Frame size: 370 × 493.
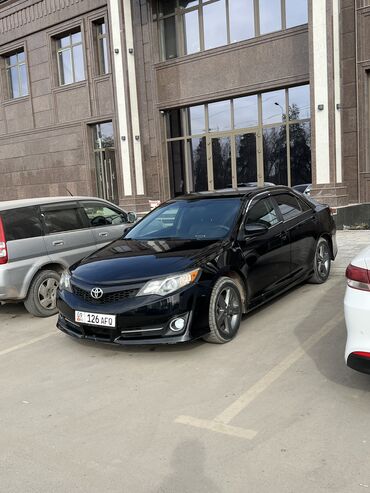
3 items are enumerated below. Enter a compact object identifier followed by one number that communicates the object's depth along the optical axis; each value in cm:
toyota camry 456
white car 337
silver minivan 640
